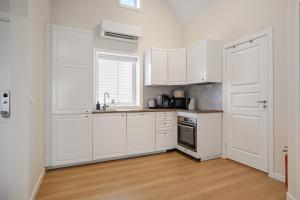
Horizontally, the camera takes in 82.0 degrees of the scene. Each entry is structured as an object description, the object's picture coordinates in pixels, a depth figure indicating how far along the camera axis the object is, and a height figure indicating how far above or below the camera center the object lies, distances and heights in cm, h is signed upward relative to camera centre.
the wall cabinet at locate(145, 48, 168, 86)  384 +75
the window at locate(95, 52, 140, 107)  380 +49
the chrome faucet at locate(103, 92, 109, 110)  349 -7
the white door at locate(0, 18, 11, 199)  177 +11
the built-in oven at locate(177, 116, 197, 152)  325 -65
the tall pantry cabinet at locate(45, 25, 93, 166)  276 +7
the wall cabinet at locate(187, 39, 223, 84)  330 +76
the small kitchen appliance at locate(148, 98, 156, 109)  406 -8
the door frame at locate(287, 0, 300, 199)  167 +7
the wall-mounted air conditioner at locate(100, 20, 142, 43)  354 +145
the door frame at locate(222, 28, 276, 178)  255 +2
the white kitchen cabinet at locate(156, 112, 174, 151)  364 -66
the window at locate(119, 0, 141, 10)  387 +223
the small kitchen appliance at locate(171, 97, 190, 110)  425 -8
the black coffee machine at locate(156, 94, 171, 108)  418 -3
